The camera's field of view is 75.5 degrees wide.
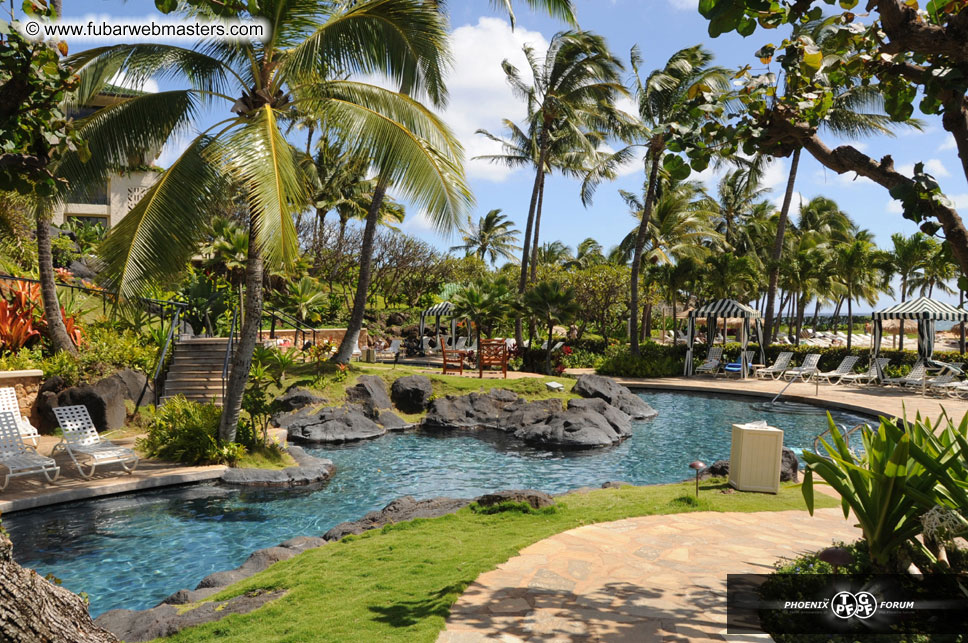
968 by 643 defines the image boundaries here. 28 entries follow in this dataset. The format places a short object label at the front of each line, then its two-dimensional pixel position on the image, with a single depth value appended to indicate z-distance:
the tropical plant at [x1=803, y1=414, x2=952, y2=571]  3.87
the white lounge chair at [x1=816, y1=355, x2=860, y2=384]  23.31
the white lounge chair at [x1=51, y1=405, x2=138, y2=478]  9.34
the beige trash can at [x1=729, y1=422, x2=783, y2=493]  8.03
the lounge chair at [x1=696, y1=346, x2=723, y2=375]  26.56
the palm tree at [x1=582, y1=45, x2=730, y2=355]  24.91
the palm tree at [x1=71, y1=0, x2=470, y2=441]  8.12
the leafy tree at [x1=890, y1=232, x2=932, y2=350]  29.41
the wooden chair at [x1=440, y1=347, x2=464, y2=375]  20.05
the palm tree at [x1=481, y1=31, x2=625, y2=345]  24.53
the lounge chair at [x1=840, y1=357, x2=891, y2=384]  22.55
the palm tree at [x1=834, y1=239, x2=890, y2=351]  28.83
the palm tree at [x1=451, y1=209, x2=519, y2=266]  54.59
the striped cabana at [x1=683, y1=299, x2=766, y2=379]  26.19
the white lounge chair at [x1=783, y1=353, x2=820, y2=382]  23.27
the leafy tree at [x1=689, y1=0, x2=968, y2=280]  3.36
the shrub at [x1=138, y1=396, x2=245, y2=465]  10.50
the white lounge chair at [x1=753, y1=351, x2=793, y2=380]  24.91
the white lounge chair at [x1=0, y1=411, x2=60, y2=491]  8.59
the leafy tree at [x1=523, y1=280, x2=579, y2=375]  22.28
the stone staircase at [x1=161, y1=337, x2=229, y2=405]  13.42
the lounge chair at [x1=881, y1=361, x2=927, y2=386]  20.85
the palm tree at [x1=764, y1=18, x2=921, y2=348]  25.00
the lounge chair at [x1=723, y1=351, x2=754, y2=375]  25.75
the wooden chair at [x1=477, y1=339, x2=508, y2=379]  19.76
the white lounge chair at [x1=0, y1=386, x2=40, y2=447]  10.27
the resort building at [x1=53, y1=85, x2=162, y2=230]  31.72
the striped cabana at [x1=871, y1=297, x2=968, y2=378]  21.30
